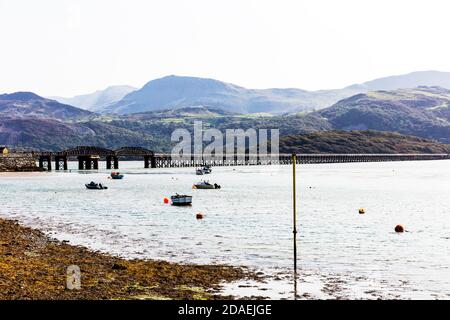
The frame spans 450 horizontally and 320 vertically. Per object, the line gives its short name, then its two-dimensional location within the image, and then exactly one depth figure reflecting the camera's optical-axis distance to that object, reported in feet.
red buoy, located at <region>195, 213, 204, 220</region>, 306.14
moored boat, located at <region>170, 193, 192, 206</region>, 384.06
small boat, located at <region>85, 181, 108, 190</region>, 555.16
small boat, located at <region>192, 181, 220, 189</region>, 567.18
